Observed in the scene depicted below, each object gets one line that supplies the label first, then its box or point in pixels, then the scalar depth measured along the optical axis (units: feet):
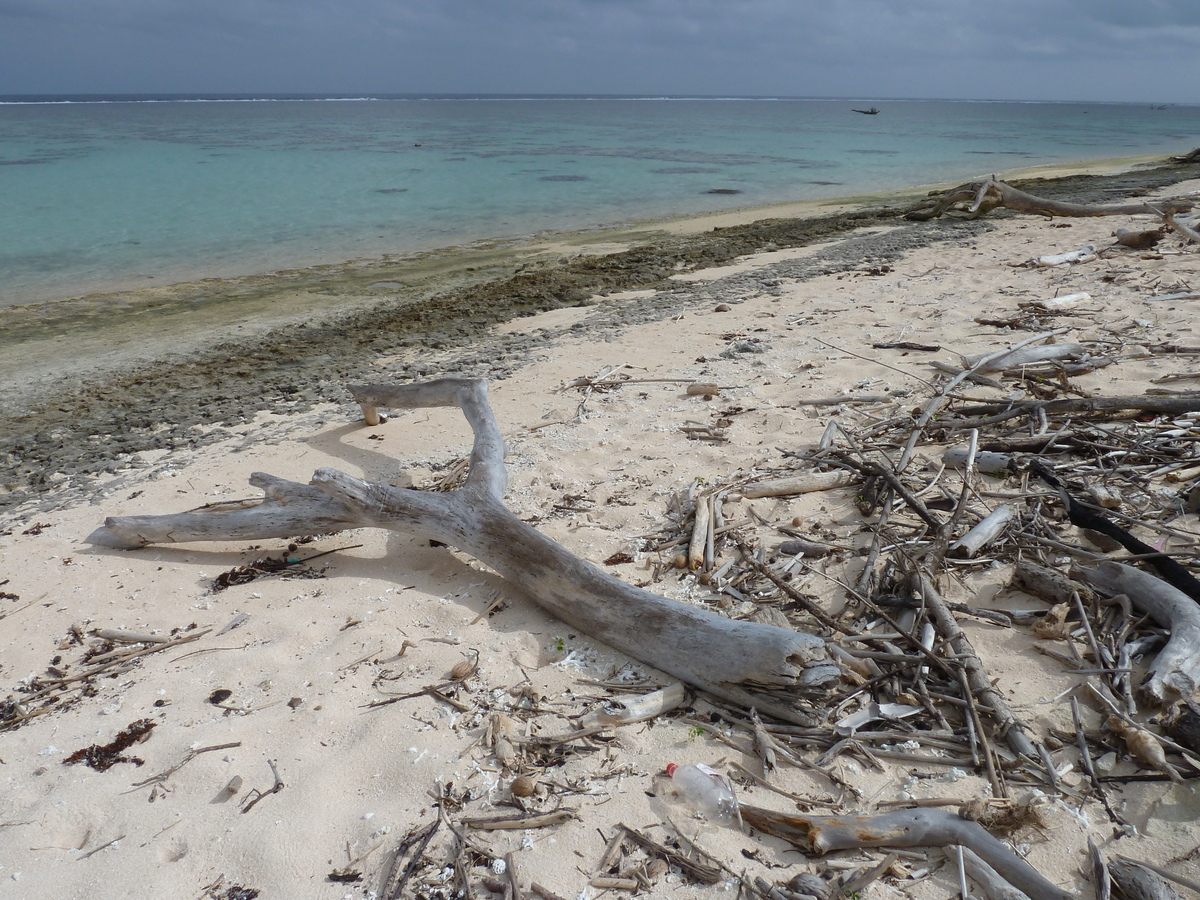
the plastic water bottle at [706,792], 7.14
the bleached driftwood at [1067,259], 26.09
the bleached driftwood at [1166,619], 7.49
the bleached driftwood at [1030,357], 16.31
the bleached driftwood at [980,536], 10.08
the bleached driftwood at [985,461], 11.98
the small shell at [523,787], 7.43
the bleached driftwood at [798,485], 12.57
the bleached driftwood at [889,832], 6.47
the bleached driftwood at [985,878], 6.01
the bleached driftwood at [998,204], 36.37
